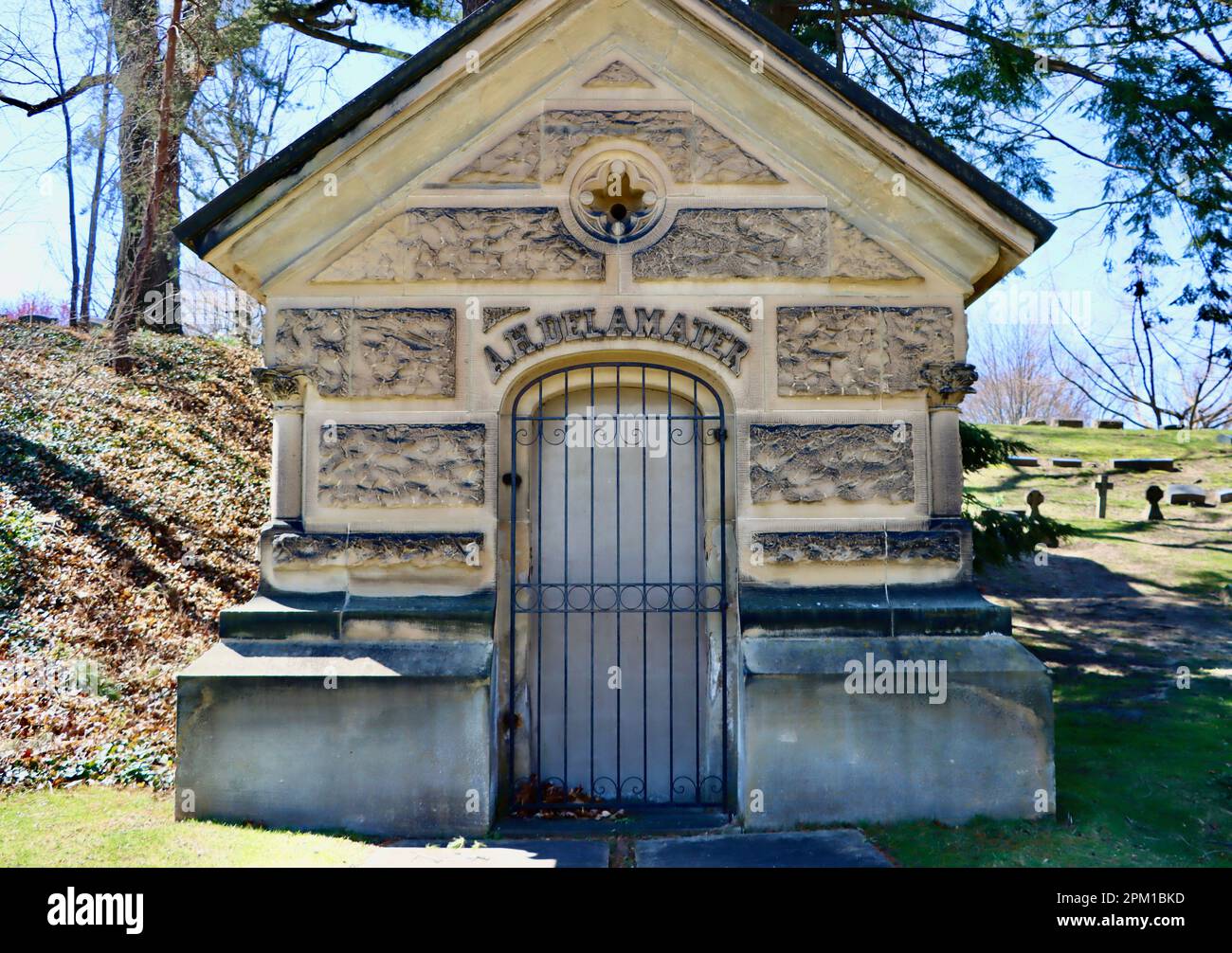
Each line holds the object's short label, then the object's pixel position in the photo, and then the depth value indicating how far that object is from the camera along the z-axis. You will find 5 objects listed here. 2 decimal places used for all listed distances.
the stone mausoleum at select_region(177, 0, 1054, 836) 5.77
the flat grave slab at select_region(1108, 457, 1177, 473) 19.84
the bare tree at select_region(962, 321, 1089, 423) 39.41
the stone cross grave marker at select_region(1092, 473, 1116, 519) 17.23
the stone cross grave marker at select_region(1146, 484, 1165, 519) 16.83
